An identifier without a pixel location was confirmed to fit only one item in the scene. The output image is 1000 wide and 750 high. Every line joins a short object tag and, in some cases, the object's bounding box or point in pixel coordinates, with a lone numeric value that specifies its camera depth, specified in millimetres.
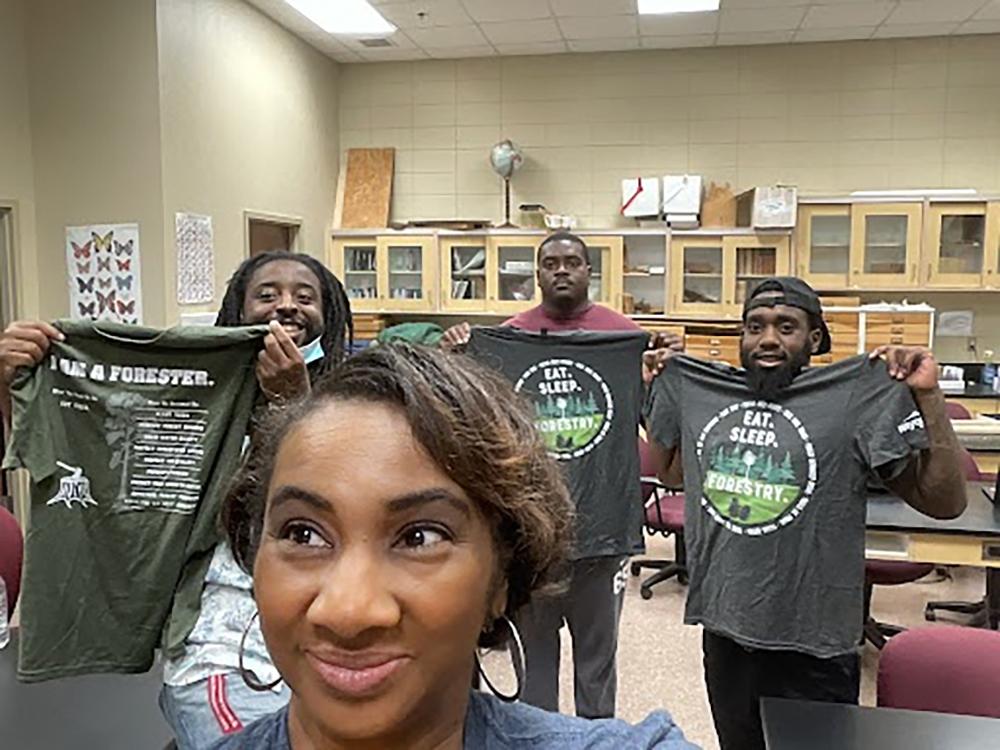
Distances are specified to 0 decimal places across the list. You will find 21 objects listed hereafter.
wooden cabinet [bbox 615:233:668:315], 5887
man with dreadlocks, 1353
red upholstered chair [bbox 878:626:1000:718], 1722
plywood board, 6328
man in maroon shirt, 2586
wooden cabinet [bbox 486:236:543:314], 5934
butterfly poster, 4242
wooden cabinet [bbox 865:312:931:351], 5367
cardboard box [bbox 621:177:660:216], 5809
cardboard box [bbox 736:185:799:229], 5453
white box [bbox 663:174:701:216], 5684
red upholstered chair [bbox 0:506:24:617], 2428
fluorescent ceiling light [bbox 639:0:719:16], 4996
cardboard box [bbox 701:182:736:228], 5750
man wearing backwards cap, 1933
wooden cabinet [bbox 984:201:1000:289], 5383
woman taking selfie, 730
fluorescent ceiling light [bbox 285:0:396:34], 5020
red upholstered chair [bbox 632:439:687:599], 4012
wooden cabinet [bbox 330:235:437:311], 6051
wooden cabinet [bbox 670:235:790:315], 5617
